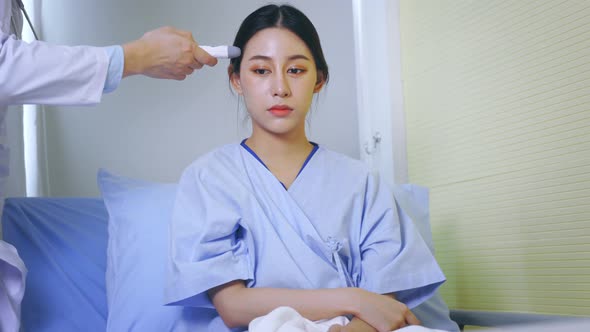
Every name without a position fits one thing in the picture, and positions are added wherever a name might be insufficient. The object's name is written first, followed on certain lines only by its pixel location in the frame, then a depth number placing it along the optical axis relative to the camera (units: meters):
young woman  1.10
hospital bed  1.32
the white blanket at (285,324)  0.84
